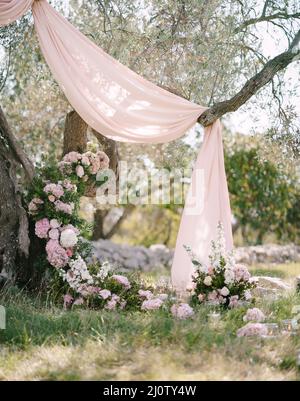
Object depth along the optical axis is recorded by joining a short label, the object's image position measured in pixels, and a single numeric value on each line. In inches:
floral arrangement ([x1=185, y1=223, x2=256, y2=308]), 237.3
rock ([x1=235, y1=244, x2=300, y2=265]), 493.0
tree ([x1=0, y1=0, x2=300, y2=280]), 280.4
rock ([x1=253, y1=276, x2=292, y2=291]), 307.5
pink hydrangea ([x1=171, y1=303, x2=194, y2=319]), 208.8
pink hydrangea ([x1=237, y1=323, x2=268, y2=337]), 187.0
